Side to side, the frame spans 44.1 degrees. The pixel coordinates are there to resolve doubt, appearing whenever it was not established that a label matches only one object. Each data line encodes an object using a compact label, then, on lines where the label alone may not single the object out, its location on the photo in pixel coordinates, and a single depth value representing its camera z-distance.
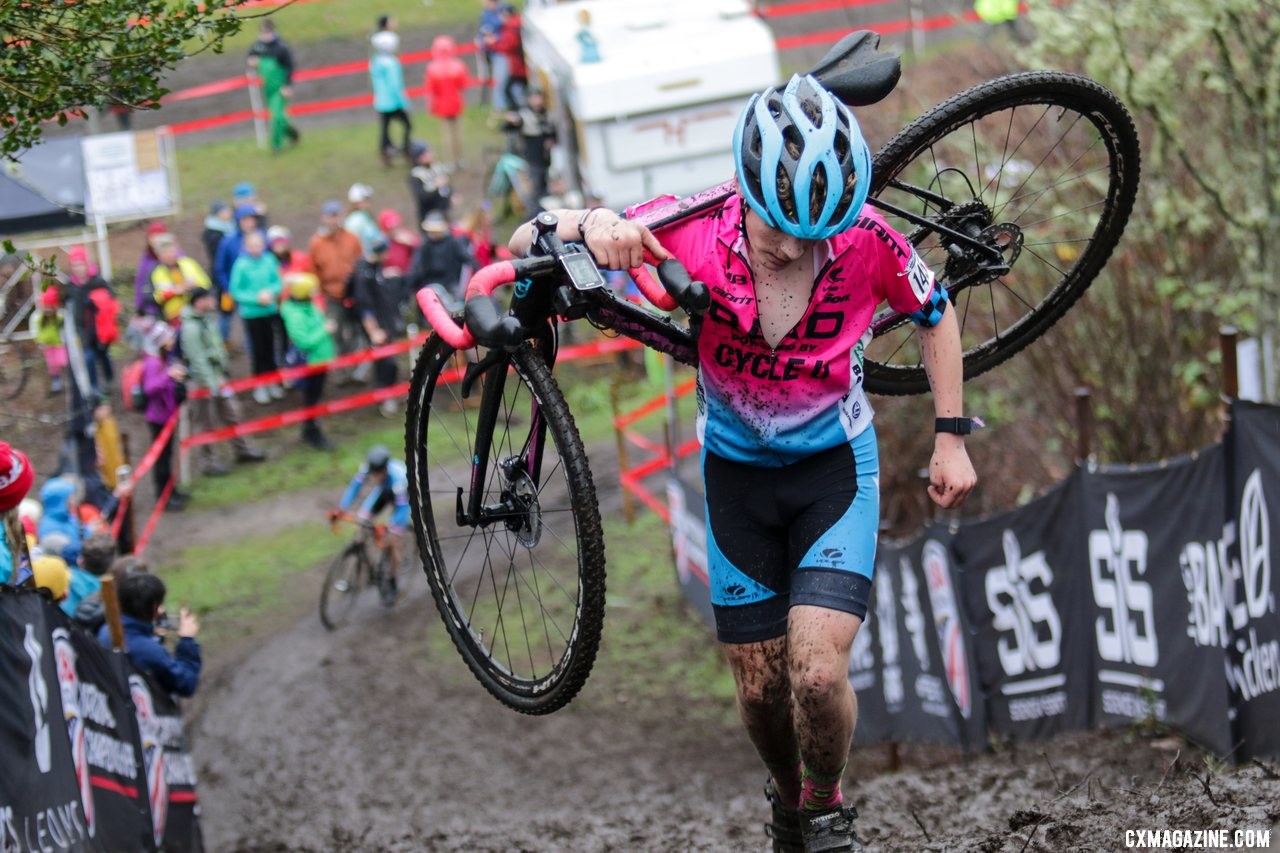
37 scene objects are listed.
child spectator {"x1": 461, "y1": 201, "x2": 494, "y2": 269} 17.85
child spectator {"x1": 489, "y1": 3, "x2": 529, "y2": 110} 22.75
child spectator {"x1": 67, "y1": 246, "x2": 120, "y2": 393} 16.23
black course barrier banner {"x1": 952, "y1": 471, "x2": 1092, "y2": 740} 9.88
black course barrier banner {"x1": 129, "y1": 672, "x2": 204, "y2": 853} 8.83
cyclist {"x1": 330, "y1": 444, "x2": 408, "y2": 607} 13.80
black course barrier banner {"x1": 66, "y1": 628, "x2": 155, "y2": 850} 7.48
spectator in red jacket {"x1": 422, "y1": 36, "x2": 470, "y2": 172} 23.23
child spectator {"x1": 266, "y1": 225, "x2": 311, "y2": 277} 17.00
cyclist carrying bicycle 4.96
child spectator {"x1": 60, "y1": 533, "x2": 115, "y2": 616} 10.20
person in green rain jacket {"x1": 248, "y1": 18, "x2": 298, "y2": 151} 24.75
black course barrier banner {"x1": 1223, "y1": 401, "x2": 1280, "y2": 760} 7.95
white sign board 20.08
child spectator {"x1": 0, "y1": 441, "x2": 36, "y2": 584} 6.84
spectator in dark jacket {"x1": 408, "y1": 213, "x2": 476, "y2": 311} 17.20
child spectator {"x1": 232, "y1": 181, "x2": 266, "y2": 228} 17.77
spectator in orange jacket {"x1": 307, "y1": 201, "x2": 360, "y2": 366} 17.39
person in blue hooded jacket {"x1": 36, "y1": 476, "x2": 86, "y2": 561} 11.66
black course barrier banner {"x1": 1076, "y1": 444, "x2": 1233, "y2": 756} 8.67
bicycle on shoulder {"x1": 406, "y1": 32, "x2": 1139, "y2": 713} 4.84
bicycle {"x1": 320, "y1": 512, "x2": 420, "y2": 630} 13.83
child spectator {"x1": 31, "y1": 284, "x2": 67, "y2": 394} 15.68
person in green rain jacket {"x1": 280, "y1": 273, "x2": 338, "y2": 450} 16.80
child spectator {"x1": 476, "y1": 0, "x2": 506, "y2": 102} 24.08
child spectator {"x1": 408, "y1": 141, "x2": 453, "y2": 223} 19.72
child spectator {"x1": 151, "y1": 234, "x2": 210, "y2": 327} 15.68
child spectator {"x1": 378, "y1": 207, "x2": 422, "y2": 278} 18.08
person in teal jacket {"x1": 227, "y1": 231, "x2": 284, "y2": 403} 16.69
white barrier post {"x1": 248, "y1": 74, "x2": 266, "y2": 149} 26.84
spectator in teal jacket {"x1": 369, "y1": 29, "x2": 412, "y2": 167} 23.23
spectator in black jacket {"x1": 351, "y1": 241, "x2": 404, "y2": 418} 17.36
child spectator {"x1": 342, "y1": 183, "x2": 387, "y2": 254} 18.44
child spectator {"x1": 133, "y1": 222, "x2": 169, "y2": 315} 16.03
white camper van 17.81
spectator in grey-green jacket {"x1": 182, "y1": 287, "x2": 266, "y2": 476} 15.66
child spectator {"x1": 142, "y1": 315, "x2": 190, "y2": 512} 15.36
